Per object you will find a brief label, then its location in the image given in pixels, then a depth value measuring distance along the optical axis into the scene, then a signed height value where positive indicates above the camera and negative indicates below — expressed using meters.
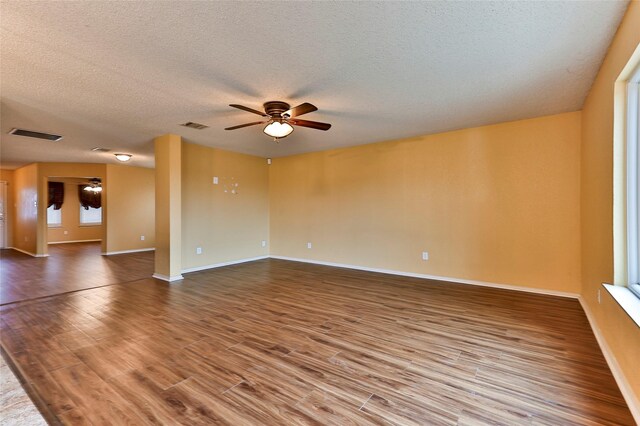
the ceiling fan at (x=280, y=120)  3.21 +1.05
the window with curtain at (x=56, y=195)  9.98 +0.70
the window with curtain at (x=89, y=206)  10.62 +0.31
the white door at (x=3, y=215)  8.55 +0.01
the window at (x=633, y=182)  1.99 +0.19
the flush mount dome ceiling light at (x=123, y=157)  6.23 +1.26
